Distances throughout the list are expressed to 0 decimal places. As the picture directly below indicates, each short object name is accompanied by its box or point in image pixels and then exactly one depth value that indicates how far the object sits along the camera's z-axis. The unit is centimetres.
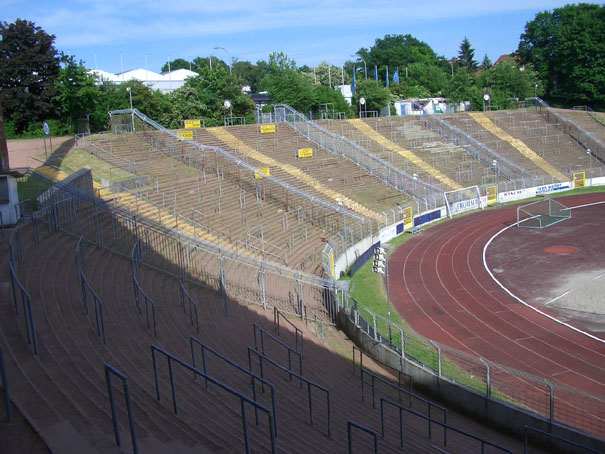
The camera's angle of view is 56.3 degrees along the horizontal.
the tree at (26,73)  4297
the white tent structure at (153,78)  7316
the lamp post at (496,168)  5142
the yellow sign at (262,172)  3503
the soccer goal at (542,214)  3884
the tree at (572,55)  7638
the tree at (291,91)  6147
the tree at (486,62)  12650
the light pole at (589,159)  5392
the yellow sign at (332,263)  2597
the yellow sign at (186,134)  4028
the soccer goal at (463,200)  4392
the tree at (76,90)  3981
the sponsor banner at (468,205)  4428
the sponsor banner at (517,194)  4834
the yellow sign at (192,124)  4412
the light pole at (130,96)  3828
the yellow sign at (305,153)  4356
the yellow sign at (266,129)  4609
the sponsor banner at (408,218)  3859
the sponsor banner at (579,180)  5269
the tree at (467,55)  12988
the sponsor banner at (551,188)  5075
